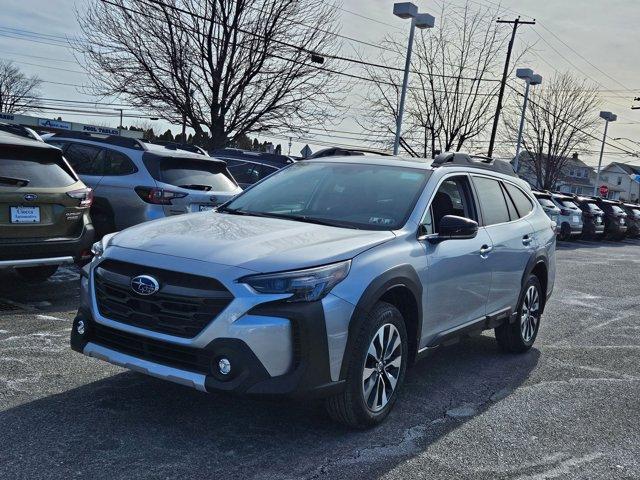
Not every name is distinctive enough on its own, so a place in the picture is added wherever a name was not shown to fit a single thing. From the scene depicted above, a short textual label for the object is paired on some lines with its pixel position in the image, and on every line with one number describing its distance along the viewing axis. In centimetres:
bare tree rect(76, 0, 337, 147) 1998
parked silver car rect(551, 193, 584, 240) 2441
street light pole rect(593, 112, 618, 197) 4272
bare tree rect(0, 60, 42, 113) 6974
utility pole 2917
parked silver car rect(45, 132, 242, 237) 866
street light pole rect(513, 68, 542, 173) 2820
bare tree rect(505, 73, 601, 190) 4509
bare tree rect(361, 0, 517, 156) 2908
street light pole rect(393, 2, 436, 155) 2023
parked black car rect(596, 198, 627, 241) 2927
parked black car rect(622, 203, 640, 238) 3197
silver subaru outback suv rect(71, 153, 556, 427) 360
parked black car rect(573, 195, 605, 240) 2681
